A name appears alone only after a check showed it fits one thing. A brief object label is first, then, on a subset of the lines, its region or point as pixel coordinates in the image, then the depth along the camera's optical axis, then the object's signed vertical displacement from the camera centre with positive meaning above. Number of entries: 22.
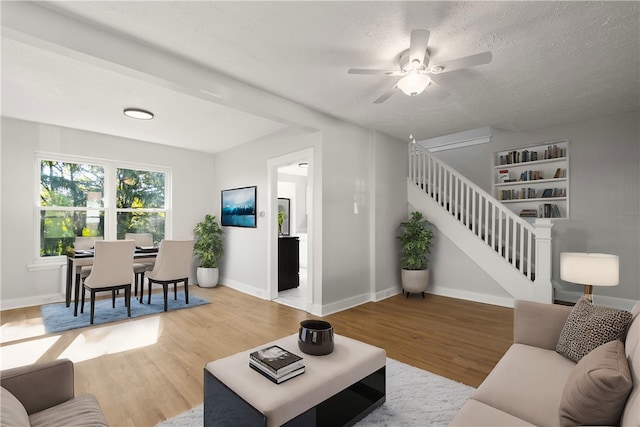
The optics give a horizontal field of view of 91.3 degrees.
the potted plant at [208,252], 5.54 -0.58
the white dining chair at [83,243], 4.61 -0.36
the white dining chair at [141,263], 4.71 -0.67
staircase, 4.02 -0.18
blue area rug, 3.60 -1.21
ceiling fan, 2.04 +1.12
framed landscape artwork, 5.16 +0.21
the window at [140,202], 5.26 +0.29
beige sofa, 1.06 -0.79
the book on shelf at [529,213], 4.90 +0.09
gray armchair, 1.20 -0.75
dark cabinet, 5.30 -0.77
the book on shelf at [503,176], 5.27 +0.73
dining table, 3.96 -0.55
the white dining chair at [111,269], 3.73 -0.61
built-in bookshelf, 4.65 +0.63
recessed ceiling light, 3.77 +1.30
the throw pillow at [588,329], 1.57 -0.58
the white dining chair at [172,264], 4.25 -0.63
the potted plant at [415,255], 4.73 -0.55
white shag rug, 1.85 -1.19
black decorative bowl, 1.83 -0.71
